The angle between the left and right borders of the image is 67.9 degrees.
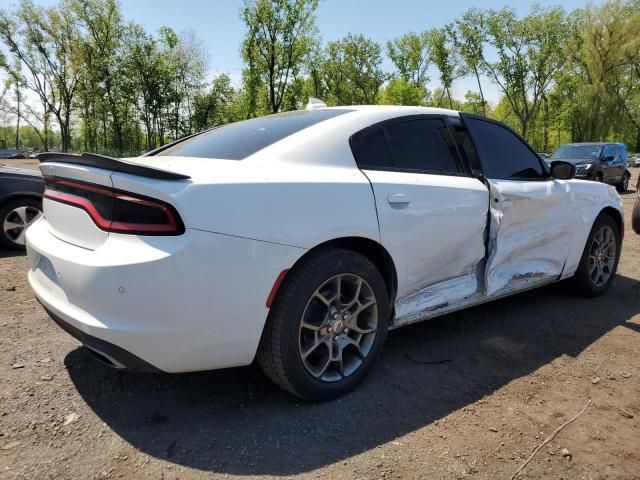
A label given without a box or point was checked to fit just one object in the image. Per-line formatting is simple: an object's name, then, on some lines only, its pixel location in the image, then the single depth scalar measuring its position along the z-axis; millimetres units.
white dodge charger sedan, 1946
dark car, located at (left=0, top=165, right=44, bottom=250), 5797
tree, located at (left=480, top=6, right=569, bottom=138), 37438
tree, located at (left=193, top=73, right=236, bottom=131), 35594
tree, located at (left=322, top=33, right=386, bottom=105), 43562
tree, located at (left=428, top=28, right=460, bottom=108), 40250
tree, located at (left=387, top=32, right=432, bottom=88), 44688
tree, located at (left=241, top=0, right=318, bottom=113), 29000
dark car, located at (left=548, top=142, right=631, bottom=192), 13891
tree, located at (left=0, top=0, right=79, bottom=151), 34469
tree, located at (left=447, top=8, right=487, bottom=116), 38031
